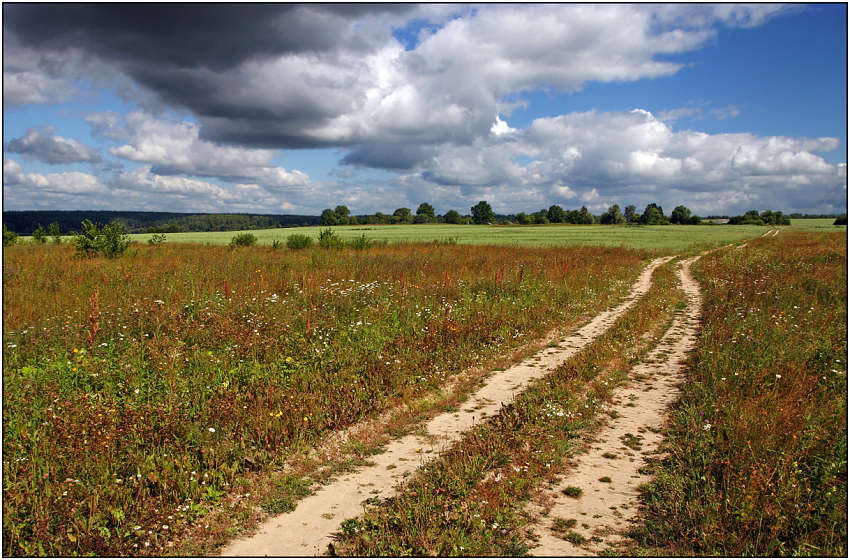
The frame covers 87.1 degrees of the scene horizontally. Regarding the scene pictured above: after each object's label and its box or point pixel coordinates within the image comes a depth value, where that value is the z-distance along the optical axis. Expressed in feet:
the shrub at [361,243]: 98.72
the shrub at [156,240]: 97.06
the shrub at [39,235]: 115.75
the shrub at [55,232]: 105.60
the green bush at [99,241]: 69.87
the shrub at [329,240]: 97.04
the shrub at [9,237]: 109.89
